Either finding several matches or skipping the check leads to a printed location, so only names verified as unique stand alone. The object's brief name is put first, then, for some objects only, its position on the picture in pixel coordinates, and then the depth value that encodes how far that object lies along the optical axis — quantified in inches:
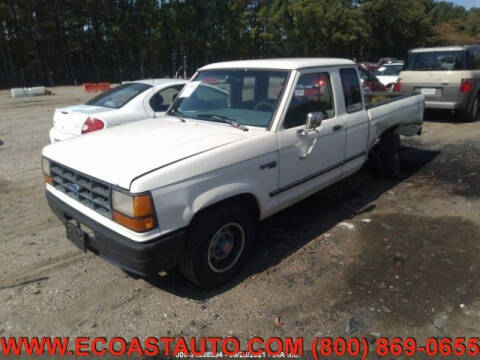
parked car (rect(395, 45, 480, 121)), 381.7
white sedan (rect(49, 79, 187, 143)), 239.5
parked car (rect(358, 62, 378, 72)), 1162.8
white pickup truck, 108.7
